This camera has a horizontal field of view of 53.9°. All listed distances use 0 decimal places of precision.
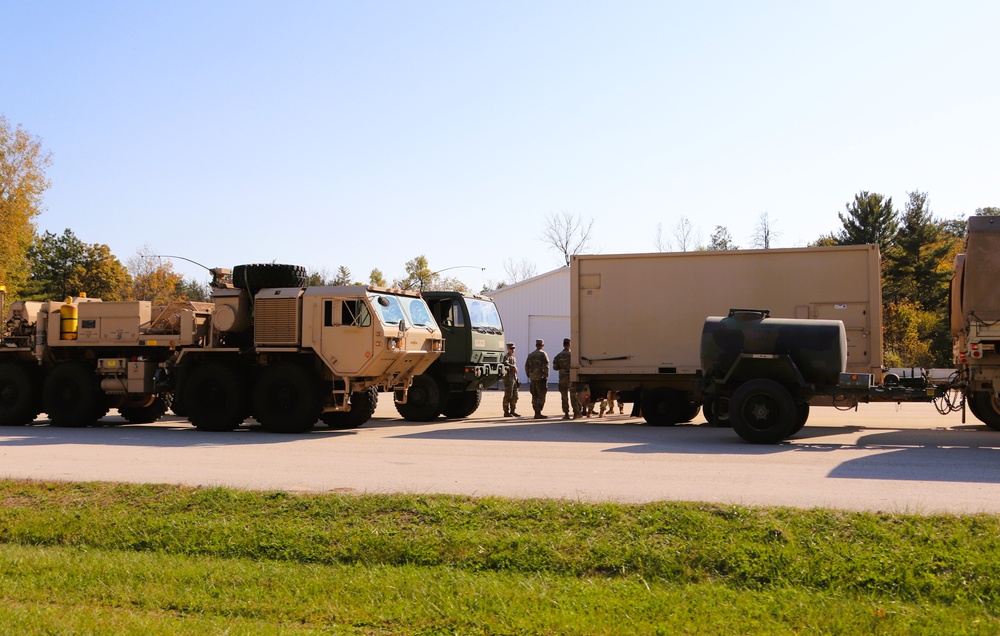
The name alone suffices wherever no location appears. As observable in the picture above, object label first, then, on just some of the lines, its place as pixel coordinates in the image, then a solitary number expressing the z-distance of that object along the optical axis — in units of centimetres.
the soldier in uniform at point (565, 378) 2092
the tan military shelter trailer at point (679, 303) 1783
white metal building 4600
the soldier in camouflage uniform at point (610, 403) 1985
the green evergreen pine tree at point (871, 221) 5844
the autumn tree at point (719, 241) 8719
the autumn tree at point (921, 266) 5178
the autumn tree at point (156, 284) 6819
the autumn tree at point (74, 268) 6638
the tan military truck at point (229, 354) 1739
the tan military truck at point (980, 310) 1481
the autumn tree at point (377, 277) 8517
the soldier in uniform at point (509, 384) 2252
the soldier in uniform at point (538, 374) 2167
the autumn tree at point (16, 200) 4278
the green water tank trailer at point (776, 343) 1504
